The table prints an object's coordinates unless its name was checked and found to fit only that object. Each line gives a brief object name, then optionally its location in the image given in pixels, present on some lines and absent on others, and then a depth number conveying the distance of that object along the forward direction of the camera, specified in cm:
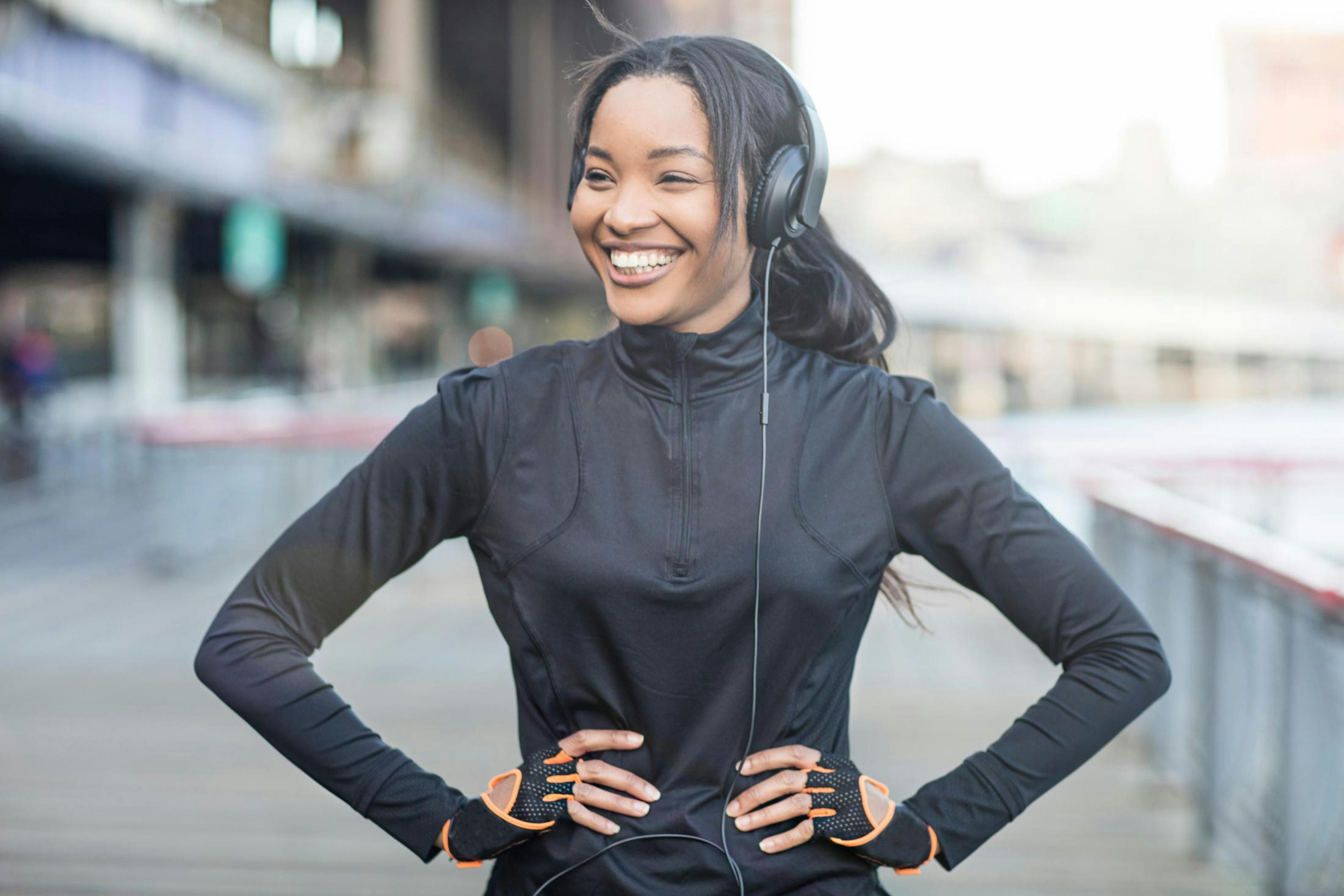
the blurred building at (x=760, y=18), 7388
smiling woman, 142
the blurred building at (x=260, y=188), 1355
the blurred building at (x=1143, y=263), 2688
